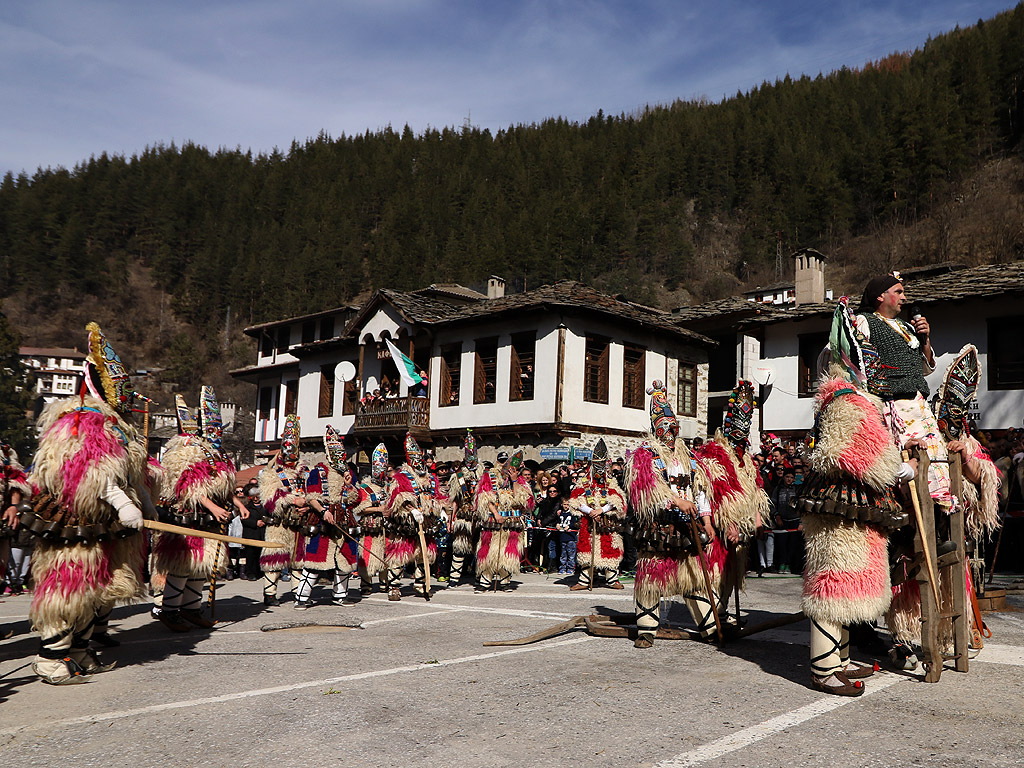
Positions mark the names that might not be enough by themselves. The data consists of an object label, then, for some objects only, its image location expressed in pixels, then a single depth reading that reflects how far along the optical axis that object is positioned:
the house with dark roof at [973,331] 20.75
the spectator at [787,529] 14.02
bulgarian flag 29.98
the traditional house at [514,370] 26.59
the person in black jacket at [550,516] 16.31
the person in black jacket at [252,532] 16.55
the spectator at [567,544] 15.29
